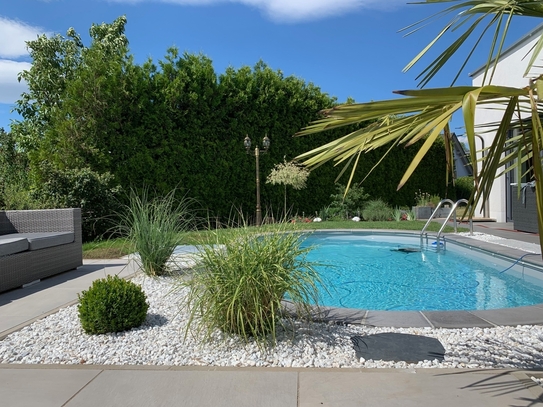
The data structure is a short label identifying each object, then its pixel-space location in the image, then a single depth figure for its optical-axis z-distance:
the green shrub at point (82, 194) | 8.77
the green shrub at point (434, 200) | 13.14
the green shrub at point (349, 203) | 12.88
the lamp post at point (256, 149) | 10.59
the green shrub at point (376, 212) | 12.38
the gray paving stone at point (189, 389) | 1.97
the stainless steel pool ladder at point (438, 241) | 7.65
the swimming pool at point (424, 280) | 4.68
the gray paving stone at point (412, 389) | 1.93
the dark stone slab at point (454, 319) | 3.05
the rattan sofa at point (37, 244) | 4.50
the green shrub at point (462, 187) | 14.69
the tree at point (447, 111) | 1.21
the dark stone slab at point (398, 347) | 2.50
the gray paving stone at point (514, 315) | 3.10
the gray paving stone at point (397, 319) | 3.11
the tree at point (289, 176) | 11.53
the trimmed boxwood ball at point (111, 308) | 3.00
